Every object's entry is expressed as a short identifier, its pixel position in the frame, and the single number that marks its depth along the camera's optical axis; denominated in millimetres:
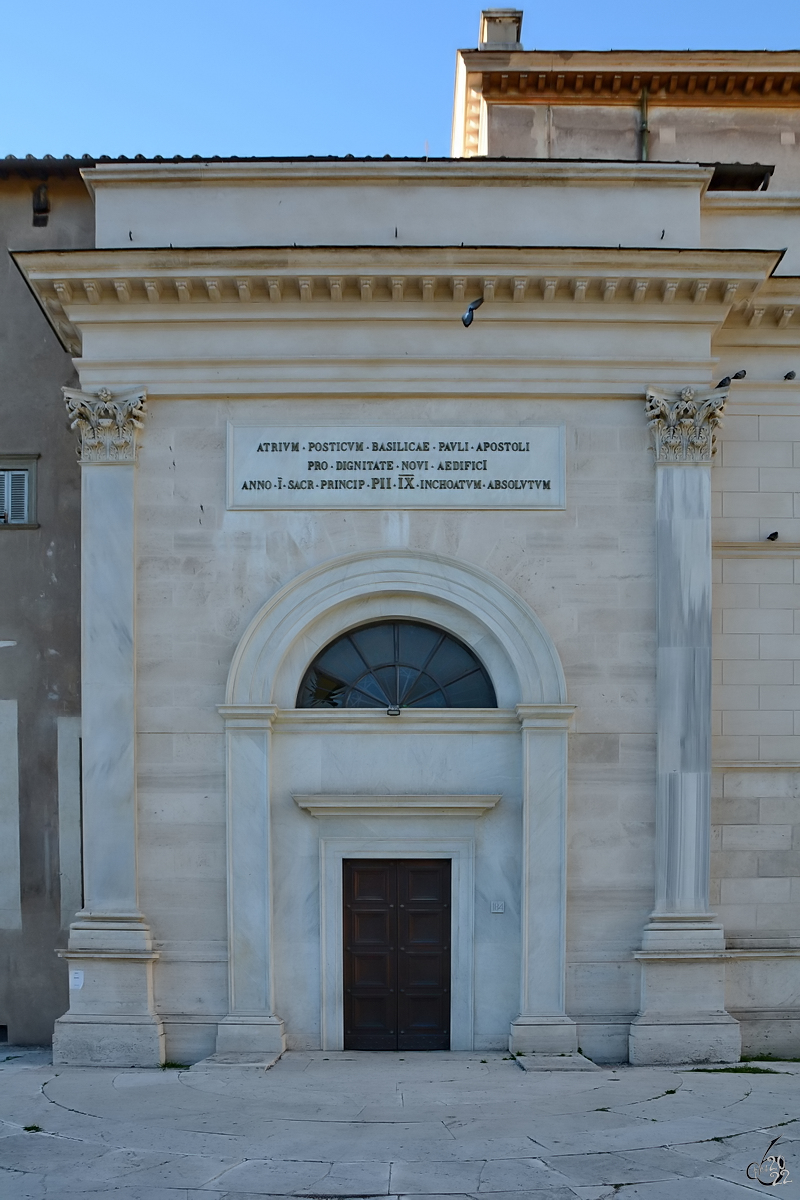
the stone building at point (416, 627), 13367
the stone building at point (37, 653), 15375
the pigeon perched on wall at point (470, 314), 13468
